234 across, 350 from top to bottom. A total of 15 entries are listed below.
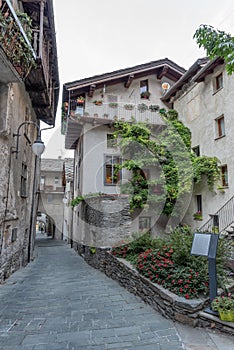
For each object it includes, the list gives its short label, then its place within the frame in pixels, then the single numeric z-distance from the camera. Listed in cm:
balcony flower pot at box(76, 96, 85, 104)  1253
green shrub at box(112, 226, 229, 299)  430
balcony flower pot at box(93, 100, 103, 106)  1269
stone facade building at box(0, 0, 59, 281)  571
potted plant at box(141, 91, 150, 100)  1410
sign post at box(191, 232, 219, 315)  388
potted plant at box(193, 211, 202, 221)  1112
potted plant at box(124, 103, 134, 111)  1286
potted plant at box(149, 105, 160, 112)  1341
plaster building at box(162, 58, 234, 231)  966
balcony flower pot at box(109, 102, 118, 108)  1269
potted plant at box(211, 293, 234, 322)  357
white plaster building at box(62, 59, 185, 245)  1222
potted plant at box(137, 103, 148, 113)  1310
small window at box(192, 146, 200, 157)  1210
